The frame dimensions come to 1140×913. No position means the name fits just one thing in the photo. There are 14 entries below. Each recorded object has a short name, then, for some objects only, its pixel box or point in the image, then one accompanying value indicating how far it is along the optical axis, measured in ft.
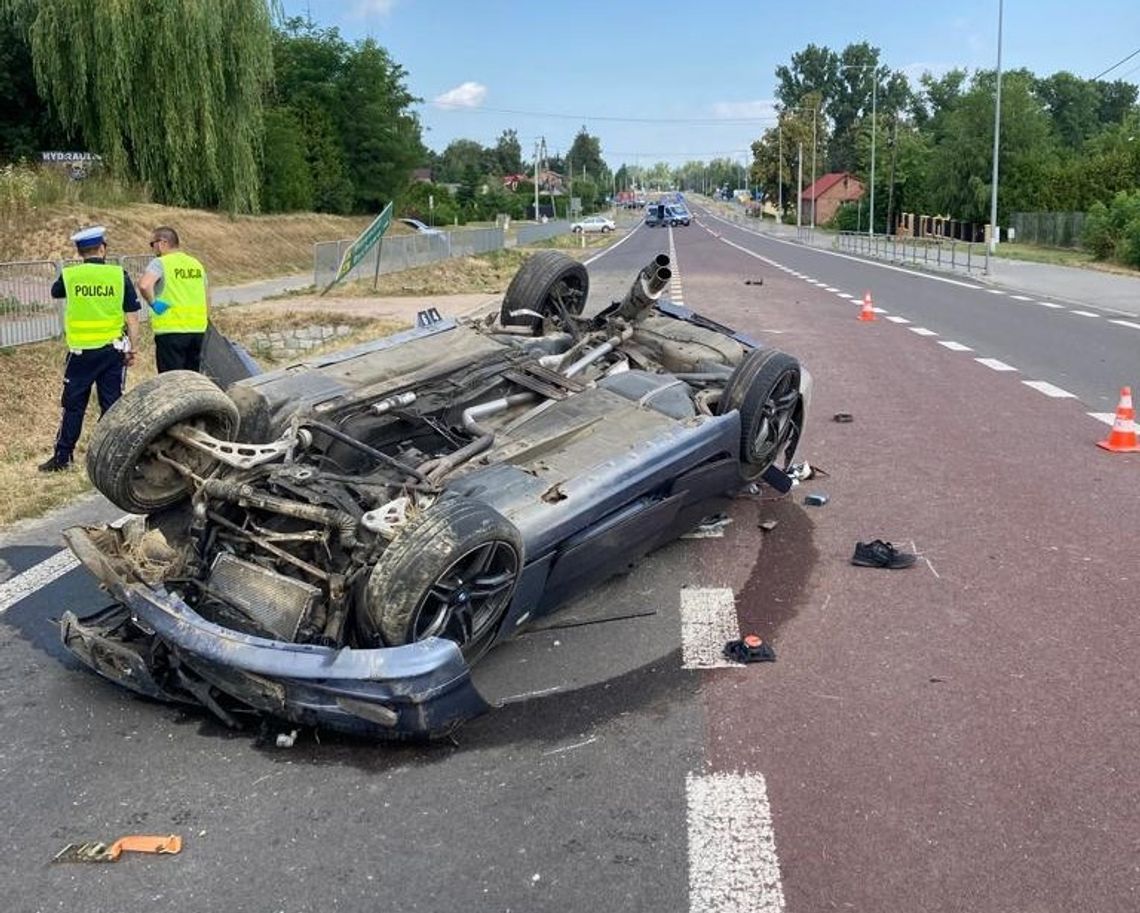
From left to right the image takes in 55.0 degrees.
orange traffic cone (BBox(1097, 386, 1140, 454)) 25.61
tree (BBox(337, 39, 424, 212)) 165.68
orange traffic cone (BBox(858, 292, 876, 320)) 57.00
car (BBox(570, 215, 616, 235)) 232.12
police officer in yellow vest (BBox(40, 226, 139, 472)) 24.81
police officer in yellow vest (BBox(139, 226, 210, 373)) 26.30
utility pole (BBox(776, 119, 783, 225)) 330.48
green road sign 63.05
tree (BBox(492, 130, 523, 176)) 465.47
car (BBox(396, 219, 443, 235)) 146.60
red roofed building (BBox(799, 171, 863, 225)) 341.41
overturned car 11.93
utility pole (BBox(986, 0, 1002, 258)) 109.97
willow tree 82.84
